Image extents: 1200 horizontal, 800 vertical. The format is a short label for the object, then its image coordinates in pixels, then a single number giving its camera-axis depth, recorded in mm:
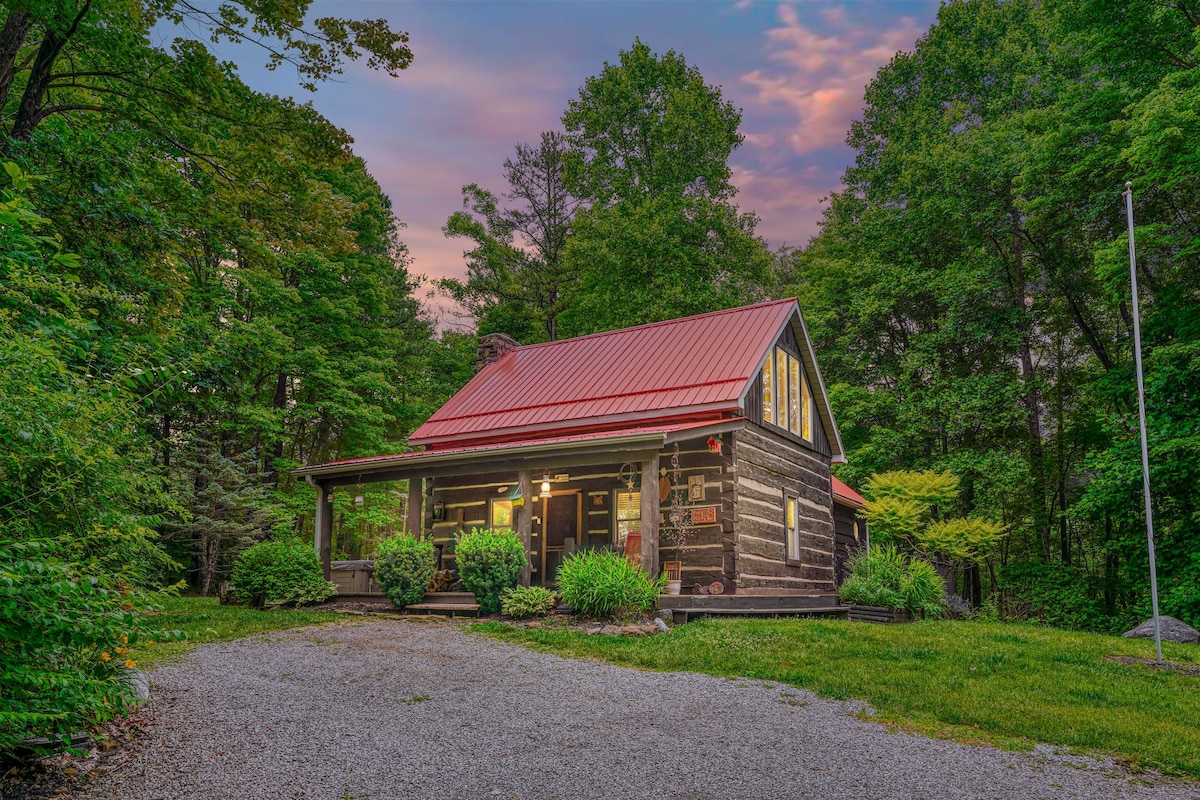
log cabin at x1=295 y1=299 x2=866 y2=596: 14086
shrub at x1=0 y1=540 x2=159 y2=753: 3941
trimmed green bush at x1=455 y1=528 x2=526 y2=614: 12992
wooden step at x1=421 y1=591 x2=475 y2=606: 13500
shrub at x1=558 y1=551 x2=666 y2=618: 11688
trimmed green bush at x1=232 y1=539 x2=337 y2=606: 14555
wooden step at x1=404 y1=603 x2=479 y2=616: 13234
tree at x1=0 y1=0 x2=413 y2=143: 9023
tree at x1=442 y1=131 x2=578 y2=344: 31734
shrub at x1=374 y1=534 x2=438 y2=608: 13844
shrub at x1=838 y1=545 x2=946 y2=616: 15289
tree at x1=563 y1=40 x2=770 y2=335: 27688
